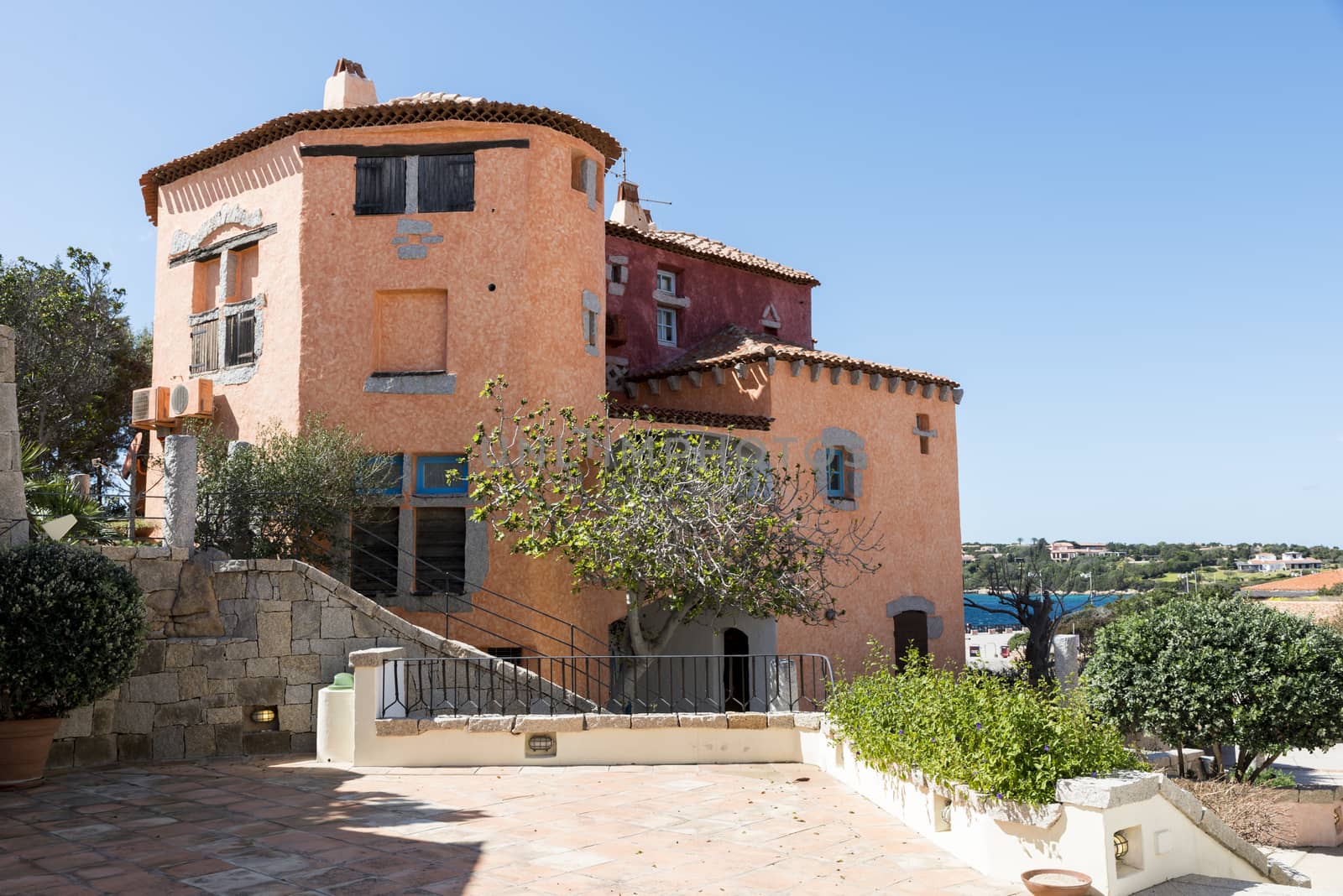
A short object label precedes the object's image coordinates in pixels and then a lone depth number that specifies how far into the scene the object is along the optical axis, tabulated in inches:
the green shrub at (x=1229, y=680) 528.1
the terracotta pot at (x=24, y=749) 397.7
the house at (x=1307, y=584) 2186.3
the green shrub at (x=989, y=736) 280.7
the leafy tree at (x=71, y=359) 903.7
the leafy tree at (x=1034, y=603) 864.3
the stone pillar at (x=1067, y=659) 639.8
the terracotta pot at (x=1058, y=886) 254.4
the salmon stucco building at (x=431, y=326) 645.9
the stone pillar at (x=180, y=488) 498.3
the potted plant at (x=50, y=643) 390.9
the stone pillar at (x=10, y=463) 450.6
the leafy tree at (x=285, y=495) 549.3
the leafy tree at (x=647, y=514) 568.1
